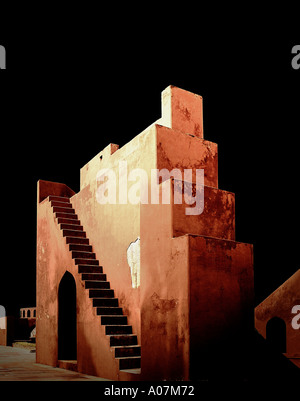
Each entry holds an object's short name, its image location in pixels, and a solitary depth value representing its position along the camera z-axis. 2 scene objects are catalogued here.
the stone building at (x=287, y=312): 11.81
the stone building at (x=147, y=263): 4.97
